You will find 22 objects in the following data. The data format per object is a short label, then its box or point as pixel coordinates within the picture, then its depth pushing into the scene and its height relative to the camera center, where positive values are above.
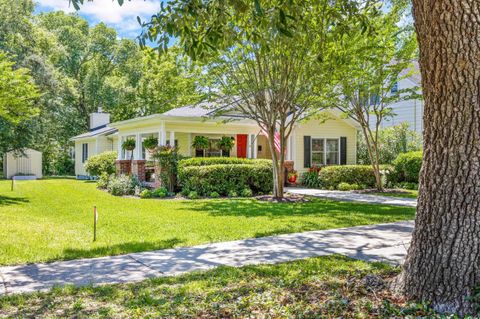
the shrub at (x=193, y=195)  14.09 -1.01
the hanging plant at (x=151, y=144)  16.62 +0.87
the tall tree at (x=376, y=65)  13.01 +3.42
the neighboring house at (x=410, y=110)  22.41 +3.04
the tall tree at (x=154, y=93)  31.39 +5.72
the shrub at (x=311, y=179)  18.94 -0.66
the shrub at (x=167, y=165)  15.55 +0.01
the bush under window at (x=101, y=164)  23.39 +0.09
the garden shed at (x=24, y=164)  27.31 +0.12
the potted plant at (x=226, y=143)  18.25 +0.97
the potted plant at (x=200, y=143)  17.69 +0.97
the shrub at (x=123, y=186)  15.53 -0.77
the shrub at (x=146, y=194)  14.42 -0.99
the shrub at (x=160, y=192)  14.58 -0.95
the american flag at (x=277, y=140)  18.56 +1.10
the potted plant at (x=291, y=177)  19.56 -0.57
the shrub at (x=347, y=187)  17.36 -0.92
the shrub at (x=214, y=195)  14.42 -1.03
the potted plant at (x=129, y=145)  19.64 +0.97
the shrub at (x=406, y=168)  17.20 -0.14
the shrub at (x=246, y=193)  14.88 -1.00
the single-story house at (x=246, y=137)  17.59 +1.40
